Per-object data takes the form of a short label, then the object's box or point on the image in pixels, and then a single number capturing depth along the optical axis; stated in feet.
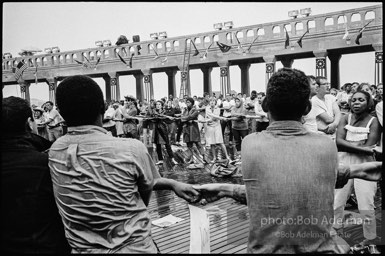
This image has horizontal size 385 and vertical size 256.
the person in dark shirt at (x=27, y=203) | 6.18
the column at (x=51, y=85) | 91.26
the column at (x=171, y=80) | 85.87
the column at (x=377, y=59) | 51.08
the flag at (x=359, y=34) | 55.01
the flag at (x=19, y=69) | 57.87
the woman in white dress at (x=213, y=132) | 33.65
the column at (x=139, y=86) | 91.04
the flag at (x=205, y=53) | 73.20
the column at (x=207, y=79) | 82.84
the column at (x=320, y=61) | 60.90
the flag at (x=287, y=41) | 62.33
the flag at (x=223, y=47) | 67.67
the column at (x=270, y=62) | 66.49
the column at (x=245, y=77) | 77.10
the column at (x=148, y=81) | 82.69
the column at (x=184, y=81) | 73.75
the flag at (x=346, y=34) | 57.93
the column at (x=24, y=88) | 96.19
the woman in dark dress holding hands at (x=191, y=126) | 33.04
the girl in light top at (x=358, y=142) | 12.67
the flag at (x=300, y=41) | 60.99
